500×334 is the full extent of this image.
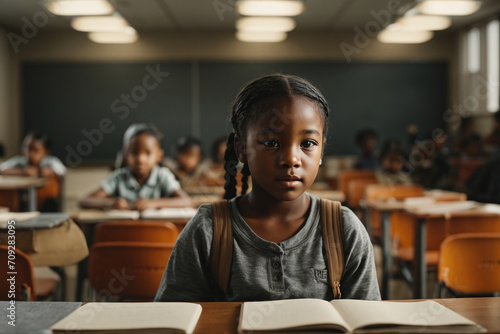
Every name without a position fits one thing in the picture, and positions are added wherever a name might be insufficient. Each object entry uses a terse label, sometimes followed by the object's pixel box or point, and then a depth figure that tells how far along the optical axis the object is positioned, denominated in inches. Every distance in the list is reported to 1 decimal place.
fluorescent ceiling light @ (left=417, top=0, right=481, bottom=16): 187.9
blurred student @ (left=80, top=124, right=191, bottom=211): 118.3
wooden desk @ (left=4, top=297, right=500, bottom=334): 30.9
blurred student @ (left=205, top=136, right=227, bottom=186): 193.1
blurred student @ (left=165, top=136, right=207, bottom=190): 178.7
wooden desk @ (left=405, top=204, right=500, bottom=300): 101.2
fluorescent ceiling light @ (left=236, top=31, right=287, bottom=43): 262.0
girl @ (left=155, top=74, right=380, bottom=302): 40.8
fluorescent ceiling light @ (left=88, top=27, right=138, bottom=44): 251.4
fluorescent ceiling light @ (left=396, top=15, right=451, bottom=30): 218.7
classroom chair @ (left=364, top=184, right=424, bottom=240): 140.9
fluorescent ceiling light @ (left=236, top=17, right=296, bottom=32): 225.5
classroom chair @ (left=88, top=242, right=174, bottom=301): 69.5
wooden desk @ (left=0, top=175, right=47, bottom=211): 158.9
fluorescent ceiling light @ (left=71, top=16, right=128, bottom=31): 213.9
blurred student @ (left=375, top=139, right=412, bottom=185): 174.2
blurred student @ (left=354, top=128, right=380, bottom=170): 245.1
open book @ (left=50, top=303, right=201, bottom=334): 29.7
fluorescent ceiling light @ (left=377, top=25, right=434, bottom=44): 248.2
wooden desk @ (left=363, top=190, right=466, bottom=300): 116.8
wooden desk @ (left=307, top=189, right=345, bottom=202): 139.7
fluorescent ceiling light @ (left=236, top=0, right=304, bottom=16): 183.0
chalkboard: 305.9
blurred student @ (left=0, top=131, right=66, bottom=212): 187.6
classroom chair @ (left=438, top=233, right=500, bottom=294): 75.2
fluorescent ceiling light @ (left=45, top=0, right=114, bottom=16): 173.4
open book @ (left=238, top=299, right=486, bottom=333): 29.6
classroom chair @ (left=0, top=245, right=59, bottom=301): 55.9
